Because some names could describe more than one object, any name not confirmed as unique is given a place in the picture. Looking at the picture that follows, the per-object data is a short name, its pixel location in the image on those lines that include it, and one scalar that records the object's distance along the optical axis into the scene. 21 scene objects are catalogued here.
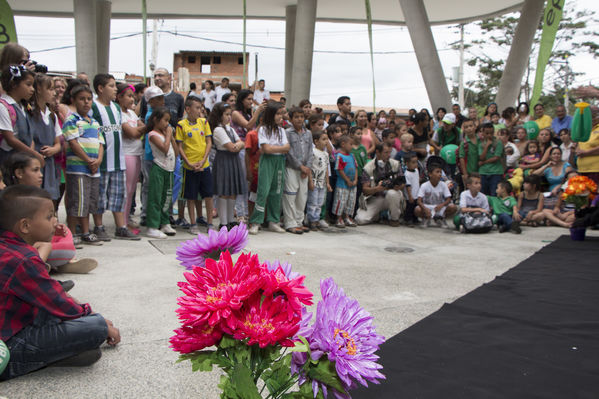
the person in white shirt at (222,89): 12.04
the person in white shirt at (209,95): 12.26
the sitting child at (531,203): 7.69
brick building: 44.75
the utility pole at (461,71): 30.95
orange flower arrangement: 5.73
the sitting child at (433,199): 7.63
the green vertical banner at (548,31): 10.67
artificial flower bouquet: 1.10
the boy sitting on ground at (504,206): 7.31
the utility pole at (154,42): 30.08
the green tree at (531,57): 26.59
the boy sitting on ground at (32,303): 2.08
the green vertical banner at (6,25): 7.33
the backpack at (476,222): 7.12
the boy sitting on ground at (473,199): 7.27
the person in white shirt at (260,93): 13.15
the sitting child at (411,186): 7.82
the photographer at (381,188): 7.69
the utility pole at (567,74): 27.61
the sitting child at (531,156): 8.68
